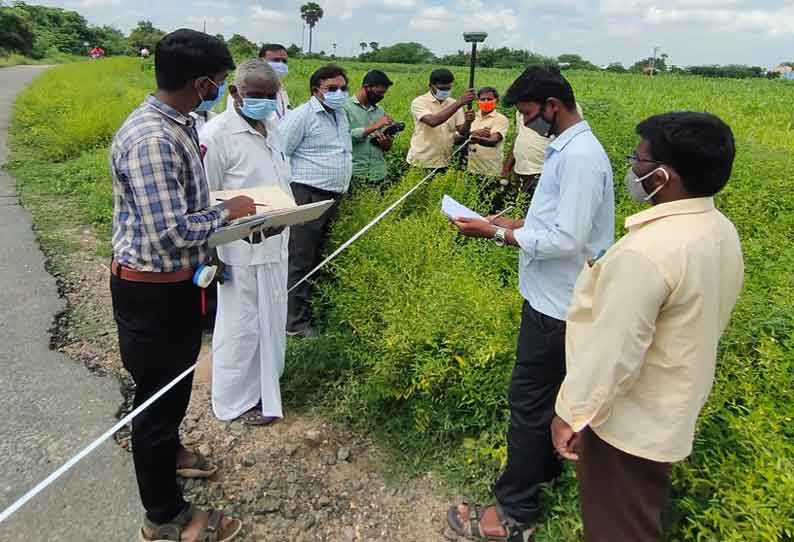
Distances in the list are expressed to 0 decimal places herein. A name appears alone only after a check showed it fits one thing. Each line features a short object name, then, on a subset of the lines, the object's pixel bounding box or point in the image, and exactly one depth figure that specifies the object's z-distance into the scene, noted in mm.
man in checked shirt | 1944
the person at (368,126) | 4992
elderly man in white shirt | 2932
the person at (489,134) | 6008
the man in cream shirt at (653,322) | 1479
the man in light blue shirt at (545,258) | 2076
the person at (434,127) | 5621
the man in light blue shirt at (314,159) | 4031
